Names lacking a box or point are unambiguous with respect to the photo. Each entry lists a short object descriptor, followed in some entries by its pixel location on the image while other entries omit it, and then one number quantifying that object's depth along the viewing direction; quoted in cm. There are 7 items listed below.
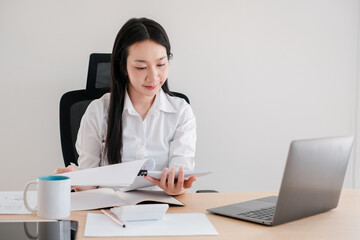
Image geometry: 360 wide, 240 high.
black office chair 195
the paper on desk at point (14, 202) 117
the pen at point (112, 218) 106
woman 166
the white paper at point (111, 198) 122
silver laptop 103
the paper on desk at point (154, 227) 100
